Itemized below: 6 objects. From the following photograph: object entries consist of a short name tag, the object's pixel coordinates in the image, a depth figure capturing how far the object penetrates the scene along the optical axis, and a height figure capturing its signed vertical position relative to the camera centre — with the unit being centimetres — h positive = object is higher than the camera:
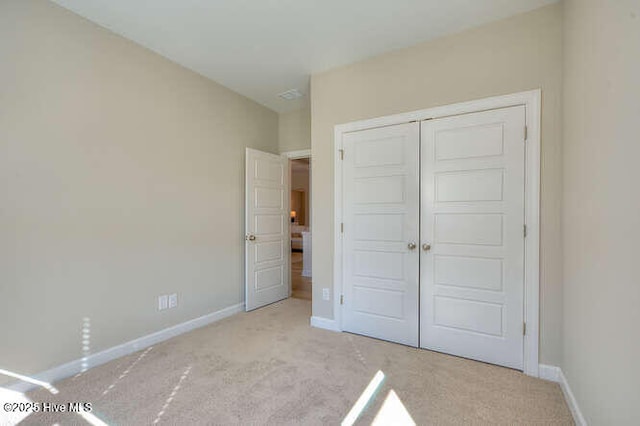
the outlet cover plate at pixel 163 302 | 283 -91
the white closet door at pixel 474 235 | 227 -19
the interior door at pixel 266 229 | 373 -23
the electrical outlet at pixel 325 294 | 313 -90
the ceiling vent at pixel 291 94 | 366 +156
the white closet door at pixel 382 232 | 268 -19
